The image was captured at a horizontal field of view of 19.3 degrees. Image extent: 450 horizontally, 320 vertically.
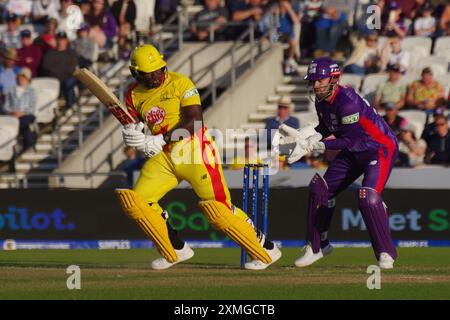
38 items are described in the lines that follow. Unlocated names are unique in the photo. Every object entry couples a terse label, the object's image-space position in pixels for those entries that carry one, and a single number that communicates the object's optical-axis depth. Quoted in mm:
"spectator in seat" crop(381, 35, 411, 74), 20672
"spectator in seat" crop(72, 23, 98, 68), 22906
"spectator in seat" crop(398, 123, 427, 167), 18844
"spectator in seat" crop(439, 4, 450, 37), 21241
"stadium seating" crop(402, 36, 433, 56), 21109
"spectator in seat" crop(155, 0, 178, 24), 23719
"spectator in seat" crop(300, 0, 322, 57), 21906
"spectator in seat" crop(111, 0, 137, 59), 23103
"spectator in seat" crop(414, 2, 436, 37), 21391
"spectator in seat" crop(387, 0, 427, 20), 21781
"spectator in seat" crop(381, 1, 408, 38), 21203
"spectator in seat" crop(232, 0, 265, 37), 22438
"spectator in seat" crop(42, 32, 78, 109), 22438
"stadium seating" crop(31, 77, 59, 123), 22391
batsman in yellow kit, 12297
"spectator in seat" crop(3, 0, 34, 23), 24422
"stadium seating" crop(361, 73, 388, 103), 20312
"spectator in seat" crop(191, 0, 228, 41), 22703
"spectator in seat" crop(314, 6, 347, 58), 21531
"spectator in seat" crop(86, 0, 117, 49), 23297
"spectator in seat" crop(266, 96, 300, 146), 19781
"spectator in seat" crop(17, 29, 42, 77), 22797
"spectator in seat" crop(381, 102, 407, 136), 19047
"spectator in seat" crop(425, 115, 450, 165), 18750
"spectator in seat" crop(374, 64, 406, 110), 19859
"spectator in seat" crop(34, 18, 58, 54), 22969
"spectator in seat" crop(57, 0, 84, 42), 23391
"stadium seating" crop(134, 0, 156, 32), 23344
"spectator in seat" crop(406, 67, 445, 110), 19723
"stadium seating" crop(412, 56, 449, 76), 20562
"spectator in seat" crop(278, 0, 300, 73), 21828
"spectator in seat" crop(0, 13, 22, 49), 23438
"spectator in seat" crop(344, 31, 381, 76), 20922
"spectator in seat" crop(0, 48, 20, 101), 22328
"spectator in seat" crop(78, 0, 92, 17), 23394
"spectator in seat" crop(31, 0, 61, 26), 24188
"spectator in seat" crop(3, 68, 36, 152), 21984
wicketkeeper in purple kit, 12680
